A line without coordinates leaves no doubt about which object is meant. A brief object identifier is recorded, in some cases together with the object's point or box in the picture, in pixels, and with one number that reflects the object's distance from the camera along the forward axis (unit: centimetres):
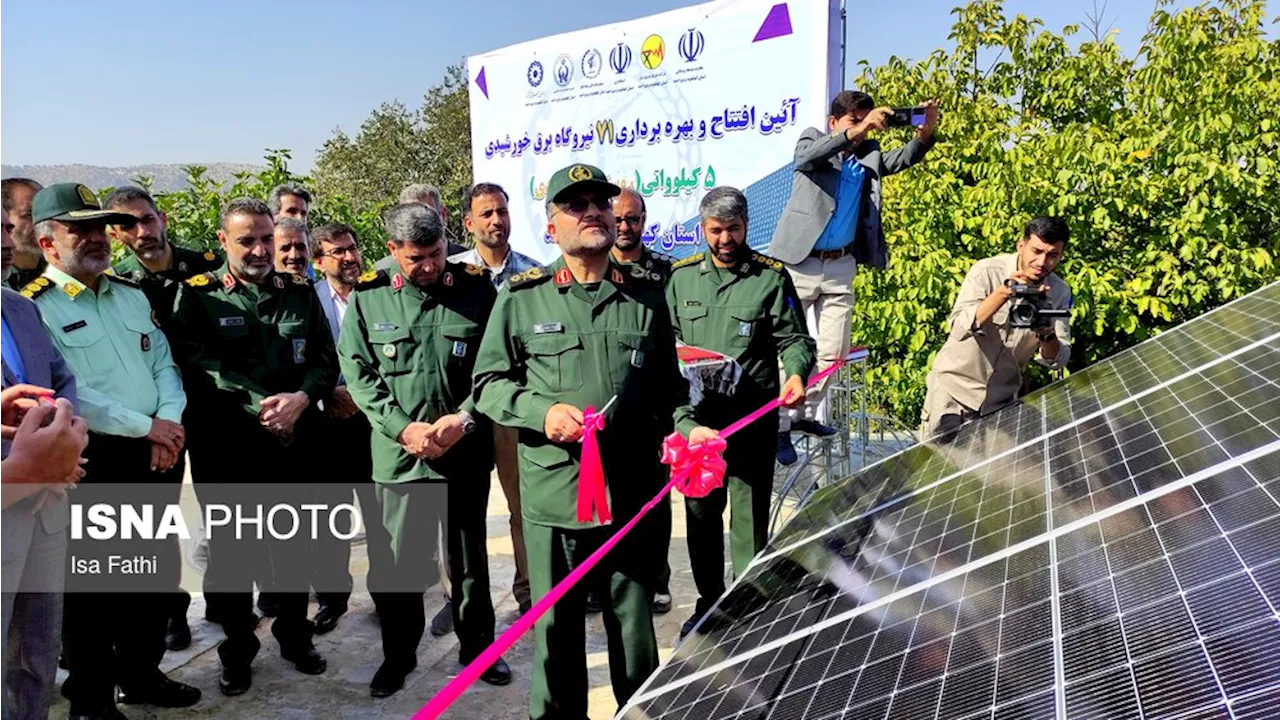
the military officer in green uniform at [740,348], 454
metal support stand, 605
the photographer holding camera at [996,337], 457
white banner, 782
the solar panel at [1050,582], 136
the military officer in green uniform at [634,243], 498
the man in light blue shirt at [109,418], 371
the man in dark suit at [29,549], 289
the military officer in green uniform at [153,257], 446
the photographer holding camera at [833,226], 593
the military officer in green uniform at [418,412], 407
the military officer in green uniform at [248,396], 426
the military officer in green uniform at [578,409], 331
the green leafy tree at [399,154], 3019
